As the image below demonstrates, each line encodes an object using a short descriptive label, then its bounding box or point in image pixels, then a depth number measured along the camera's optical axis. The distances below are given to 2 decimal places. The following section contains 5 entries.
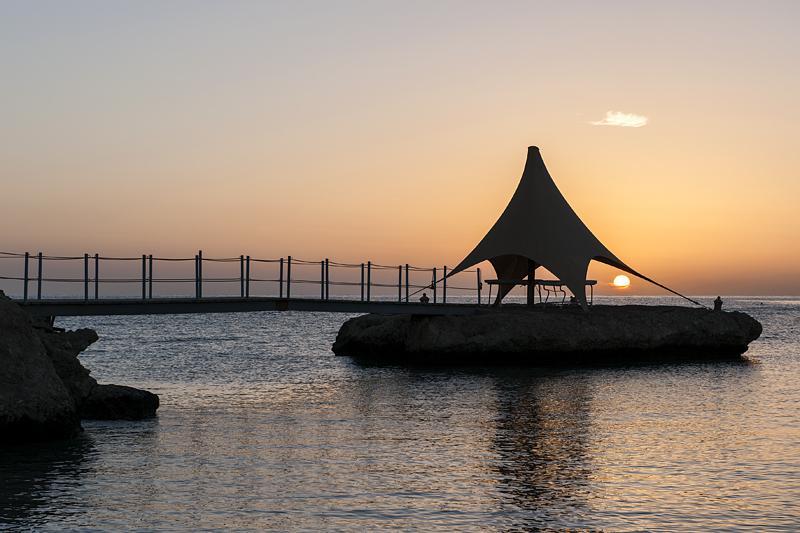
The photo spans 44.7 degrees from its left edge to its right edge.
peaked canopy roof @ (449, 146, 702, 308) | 36.53
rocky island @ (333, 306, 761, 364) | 34.53
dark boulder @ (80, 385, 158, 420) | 20.70
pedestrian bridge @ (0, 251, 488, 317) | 24.31
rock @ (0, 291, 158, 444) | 16.95
